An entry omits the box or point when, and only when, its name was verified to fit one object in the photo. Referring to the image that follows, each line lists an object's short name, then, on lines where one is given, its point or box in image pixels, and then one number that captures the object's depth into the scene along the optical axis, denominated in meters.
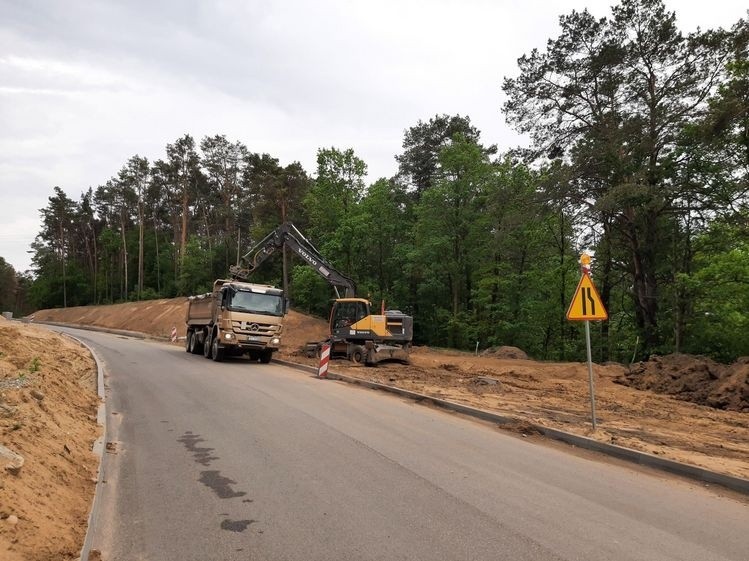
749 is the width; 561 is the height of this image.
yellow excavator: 21.66
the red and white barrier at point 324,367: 18.02
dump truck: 21.19
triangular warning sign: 9.98
